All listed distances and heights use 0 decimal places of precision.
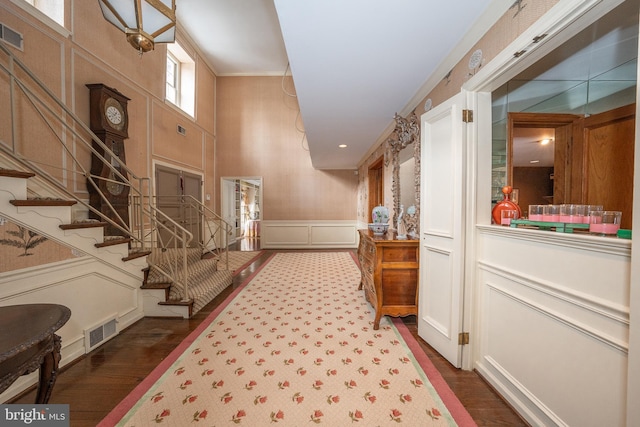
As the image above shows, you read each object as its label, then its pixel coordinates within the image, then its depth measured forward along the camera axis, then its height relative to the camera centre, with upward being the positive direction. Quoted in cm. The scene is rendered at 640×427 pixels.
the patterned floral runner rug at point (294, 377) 142 -120
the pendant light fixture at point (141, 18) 155 +132
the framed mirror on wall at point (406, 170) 272 +55
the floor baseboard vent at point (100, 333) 203 -110
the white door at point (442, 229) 182 -15
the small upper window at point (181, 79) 555 +319
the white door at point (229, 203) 724 +26
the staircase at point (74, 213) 170 -2
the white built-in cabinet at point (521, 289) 100 -44
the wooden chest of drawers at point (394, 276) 242 -67
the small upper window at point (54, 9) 297 +251
